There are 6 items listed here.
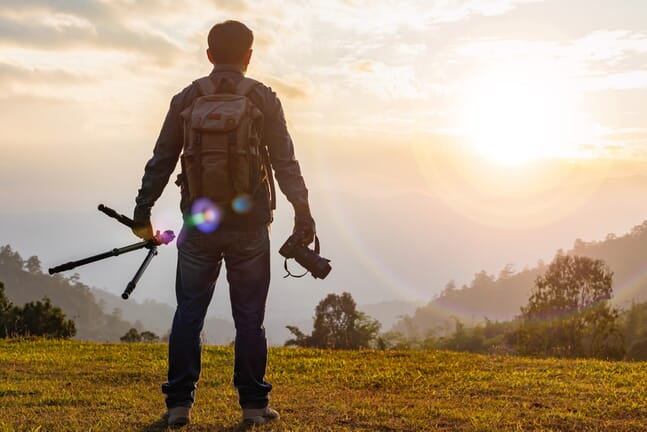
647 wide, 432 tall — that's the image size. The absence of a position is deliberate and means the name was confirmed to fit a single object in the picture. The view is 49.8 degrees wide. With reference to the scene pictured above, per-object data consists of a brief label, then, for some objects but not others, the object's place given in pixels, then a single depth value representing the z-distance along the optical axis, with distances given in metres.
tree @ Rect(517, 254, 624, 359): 26.19
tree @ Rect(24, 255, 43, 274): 168.40
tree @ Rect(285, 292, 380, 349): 37.41
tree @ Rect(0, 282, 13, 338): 31.59
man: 5.73
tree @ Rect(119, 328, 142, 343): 33.72
